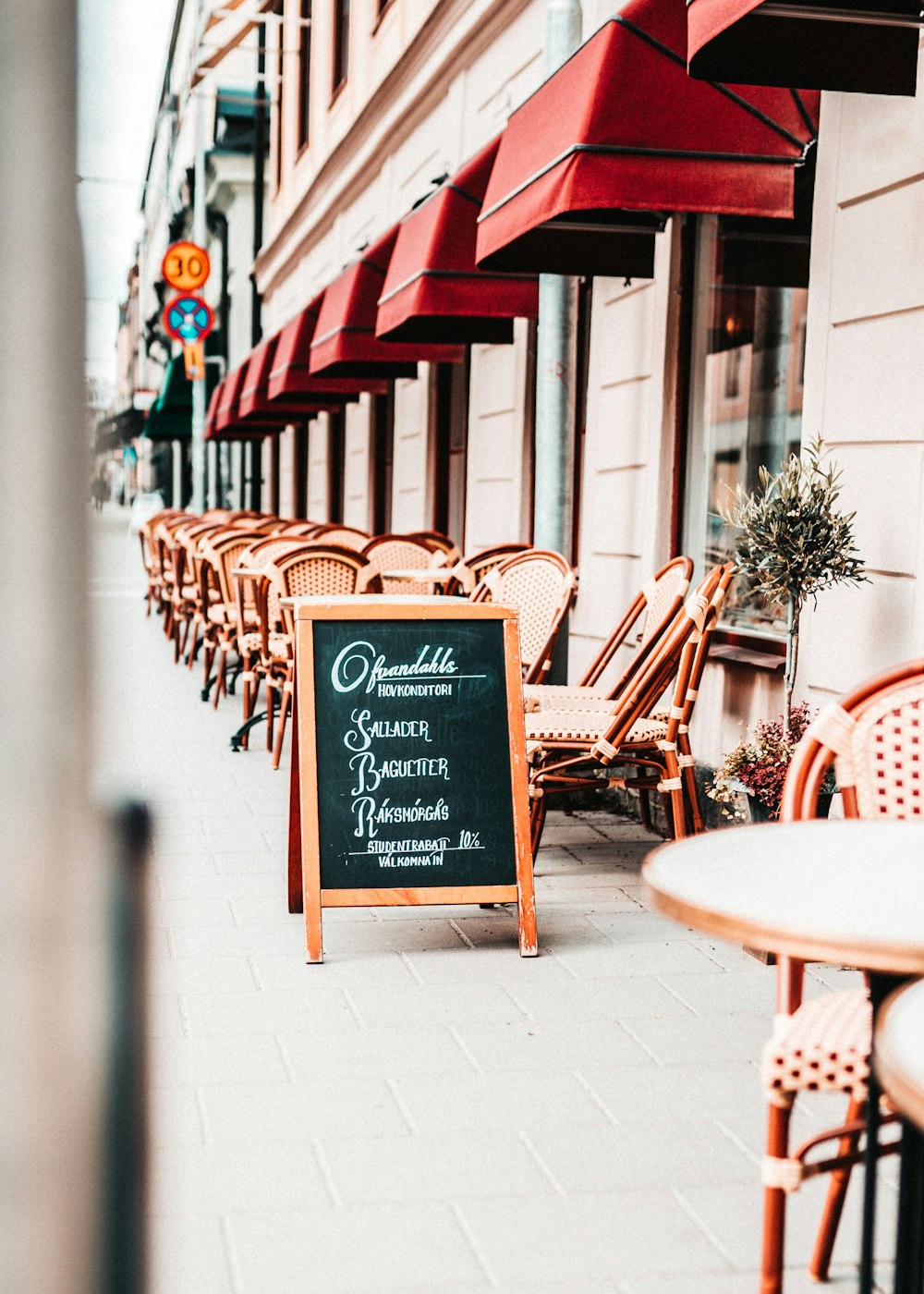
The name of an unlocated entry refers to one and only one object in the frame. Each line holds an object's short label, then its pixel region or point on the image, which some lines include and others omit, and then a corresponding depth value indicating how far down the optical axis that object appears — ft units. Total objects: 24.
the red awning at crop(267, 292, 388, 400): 44.39
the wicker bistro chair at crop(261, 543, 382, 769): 25.57
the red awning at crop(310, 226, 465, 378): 35.17
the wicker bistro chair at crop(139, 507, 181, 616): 52.60
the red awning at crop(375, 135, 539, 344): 26.55
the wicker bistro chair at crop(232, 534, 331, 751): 27.81
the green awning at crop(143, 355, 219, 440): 92.58
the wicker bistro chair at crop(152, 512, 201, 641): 42.63
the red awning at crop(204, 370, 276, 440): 66.69
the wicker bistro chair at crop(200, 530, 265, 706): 32.76
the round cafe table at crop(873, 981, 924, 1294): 4.87
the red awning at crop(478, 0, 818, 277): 17.33
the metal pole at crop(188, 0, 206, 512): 71.23
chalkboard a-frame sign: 14.56
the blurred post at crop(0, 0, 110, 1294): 1.92
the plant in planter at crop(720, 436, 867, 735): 15.42
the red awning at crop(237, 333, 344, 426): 50.62
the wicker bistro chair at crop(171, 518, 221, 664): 40.09
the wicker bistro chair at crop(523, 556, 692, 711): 17.17
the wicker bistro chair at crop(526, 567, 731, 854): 16.55
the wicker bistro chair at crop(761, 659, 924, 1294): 7.59
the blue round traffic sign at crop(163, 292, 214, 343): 66.80
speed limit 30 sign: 65.67
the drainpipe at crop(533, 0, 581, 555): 21.88
